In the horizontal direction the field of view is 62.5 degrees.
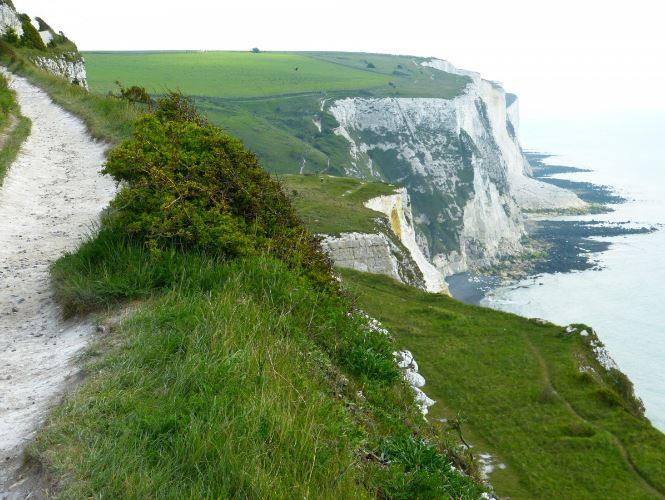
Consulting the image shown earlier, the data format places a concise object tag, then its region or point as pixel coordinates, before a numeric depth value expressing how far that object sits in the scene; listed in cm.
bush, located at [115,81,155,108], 2728
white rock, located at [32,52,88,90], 5181
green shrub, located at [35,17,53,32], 6419
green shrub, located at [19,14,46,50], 5388
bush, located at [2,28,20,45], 5169
